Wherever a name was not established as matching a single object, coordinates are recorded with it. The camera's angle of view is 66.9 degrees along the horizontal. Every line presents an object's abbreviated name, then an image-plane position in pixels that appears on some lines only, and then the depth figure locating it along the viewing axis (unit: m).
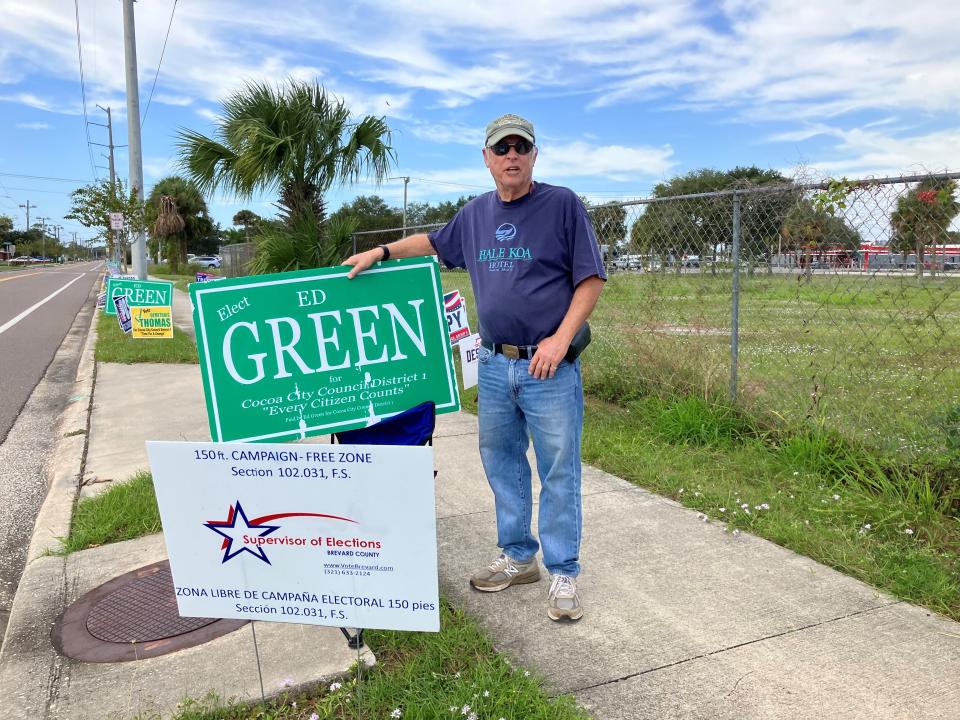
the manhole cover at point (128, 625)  2.78
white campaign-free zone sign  2.11
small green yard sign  11.46
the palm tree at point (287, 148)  8.23
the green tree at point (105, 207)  18.94
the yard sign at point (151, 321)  11.39
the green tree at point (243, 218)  74.69
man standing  2.75
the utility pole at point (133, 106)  16.20
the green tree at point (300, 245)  8.31
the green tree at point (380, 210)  35.06
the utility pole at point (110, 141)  41.10
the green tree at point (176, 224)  50.72
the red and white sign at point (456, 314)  5.95
